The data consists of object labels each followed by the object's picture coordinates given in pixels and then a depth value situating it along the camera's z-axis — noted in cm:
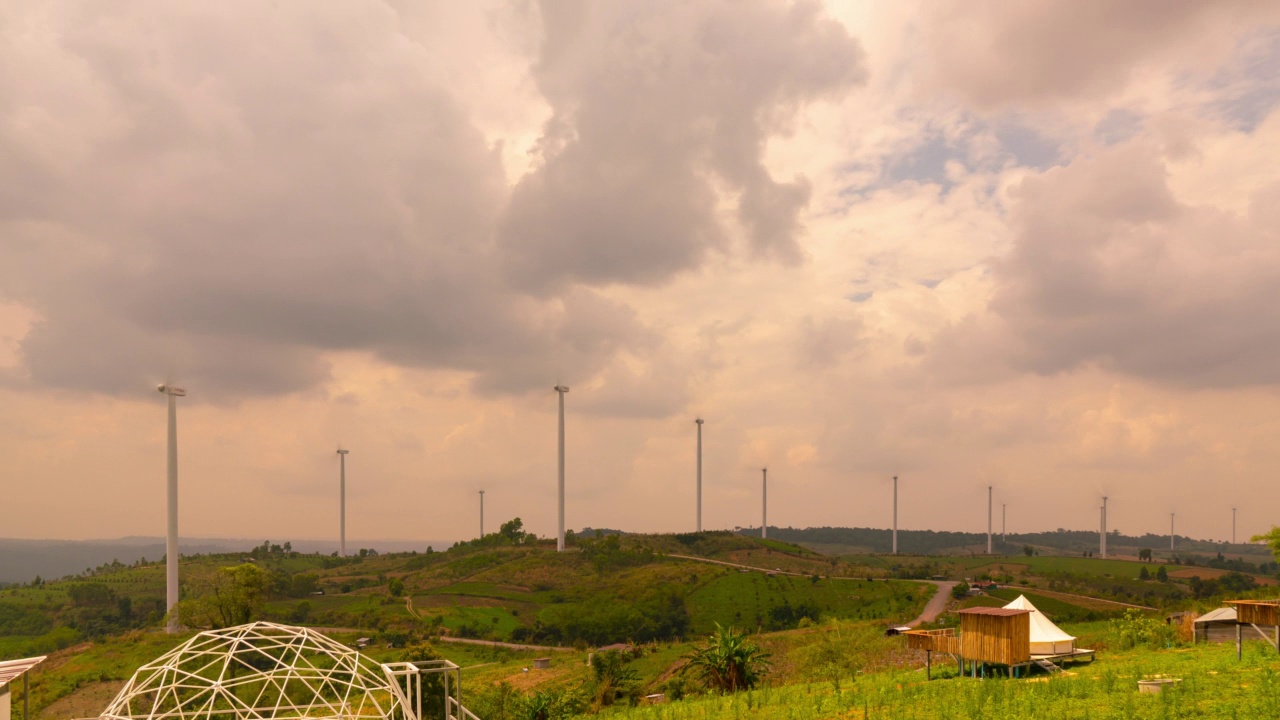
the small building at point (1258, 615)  3734
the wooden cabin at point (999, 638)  3984
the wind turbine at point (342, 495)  19175
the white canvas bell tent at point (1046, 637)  4494
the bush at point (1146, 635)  5028
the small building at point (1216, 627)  4841
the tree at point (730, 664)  4928
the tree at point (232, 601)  8831
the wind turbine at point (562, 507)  16288
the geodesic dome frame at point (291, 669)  3291
